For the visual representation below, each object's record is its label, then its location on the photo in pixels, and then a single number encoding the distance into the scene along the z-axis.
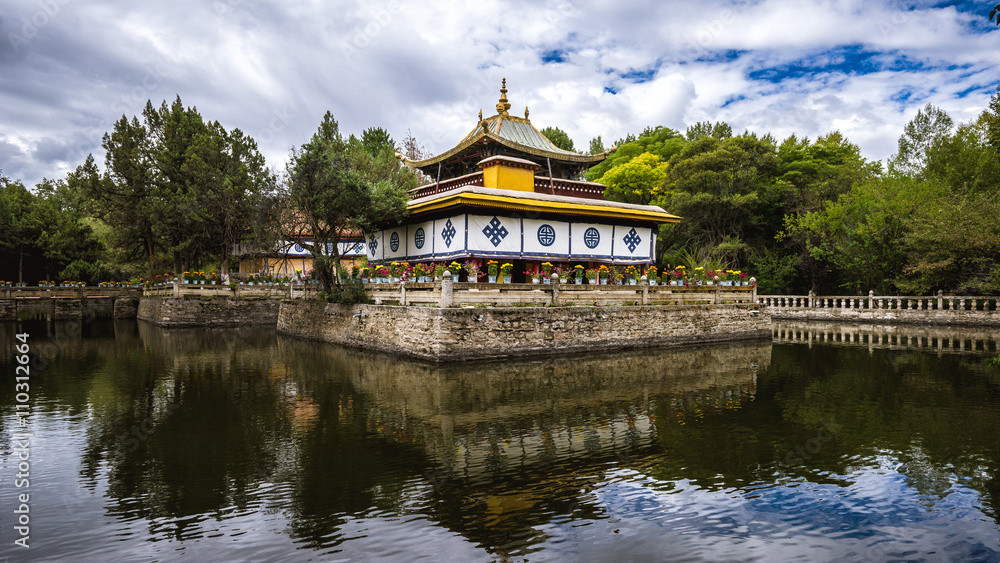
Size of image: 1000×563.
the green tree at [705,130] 53.28
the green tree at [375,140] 53.78
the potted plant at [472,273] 19.36
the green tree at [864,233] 36.09
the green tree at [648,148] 47.54
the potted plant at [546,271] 20.03
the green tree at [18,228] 40.44
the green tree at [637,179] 44.78
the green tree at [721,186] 40.28
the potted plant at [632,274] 22.37
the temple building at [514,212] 22.89
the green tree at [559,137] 56.50
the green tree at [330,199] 21.64
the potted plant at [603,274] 23.16
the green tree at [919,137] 44.59
